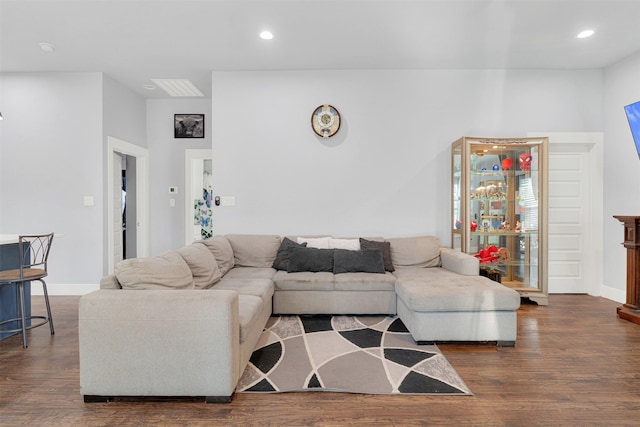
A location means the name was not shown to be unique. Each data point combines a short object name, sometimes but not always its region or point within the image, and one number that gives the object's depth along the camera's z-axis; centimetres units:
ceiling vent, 494
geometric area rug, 224
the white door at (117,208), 527
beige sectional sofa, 203
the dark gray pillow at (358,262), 379
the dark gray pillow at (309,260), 384
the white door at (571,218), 463
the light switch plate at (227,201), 461
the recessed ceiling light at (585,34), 353
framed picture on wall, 573
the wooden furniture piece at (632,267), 361
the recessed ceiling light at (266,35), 356
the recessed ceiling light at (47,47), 382
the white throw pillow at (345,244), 412
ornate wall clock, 456
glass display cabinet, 415
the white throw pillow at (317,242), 415
